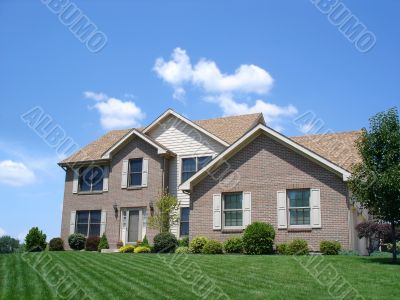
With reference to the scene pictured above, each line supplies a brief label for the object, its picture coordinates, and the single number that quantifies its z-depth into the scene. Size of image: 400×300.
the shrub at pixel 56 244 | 29.03
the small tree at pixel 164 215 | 26.09
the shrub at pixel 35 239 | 27.55
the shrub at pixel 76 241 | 28.33
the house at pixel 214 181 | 20.38
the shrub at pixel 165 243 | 23.47
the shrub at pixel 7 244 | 26.54
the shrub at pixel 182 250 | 21.09
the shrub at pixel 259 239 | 19.84
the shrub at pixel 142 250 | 24.58
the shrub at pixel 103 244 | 27.27
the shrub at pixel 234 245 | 20.67
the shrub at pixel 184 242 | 24.33
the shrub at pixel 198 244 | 21.55
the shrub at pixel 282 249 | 19.52
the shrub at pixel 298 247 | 19.20
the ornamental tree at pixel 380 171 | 15.45
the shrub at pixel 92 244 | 27.75
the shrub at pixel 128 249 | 25.58
